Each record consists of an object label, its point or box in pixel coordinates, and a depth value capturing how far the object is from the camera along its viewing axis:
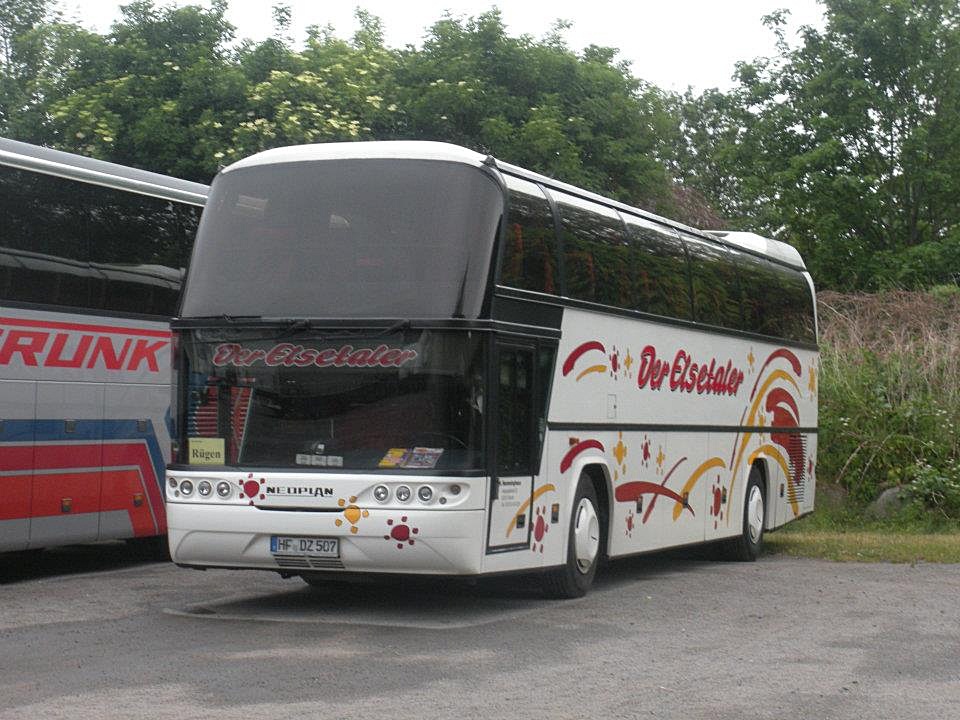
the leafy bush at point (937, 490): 23.02
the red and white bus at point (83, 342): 14.58
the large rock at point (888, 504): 23.50
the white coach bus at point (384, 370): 11.95
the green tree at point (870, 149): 37.81
